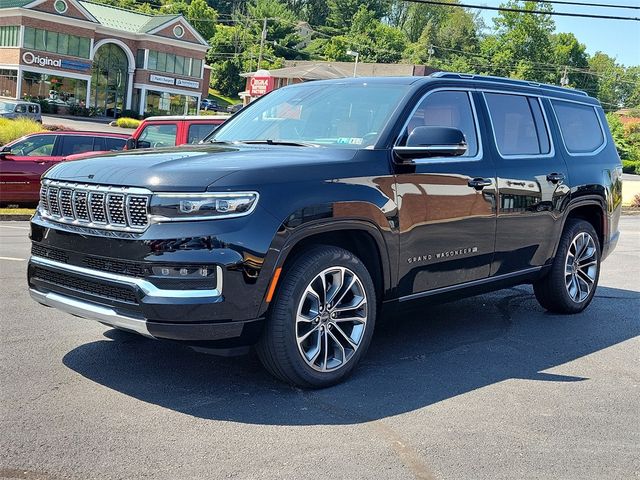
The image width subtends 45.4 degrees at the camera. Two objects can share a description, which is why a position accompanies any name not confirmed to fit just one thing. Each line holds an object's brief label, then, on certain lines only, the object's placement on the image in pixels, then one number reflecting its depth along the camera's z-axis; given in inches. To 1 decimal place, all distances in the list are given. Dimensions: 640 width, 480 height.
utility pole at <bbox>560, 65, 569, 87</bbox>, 3662.4
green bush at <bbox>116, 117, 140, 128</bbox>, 2160.4
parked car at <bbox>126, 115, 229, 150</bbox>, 506.0
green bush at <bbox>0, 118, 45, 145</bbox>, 982.4
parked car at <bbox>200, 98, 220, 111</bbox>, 3075.1
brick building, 2324.1
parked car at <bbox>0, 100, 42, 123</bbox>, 1587.1
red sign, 880.9
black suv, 166.2
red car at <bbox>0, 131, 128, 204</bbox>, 607.2
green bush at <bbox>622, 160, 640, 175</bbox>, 2443.7
